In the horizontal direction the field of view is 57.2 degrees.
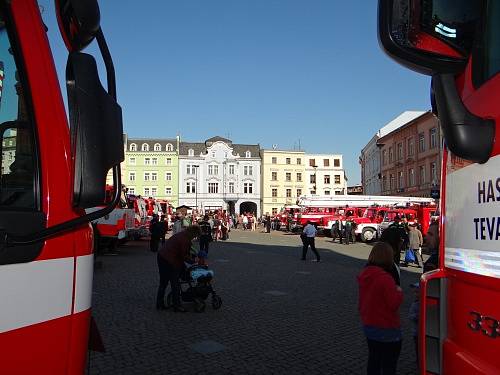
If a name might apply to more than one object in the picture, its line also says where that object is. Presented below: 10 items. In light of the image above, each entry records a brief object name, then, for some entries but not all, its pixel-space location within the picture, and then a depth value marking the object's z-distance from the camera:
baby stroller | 8.32
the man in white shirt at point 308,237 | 16.64
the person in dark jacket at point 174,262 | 8.27
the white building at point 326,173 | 84.00
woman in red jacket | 3.86
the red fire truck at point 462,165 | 1.64
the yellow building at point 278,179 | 79.25
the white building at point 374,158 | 63.19
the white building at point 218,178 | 77.12
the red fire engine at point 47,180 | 1.56
